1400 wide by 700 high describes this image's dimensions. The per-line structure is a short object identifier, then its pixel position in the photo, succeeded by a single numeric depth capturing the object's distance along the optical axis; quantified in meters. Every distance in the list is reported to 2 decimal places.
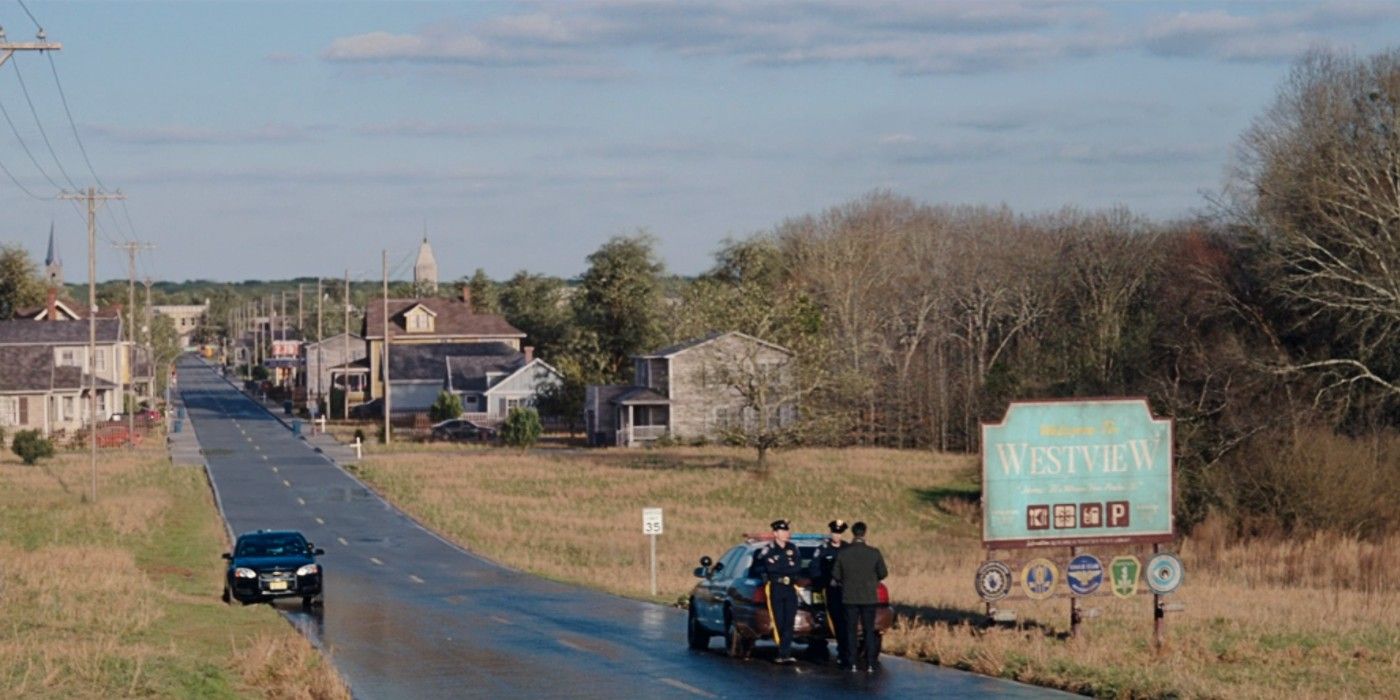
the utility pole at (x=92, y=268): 69.69
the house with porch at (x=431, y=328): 133.38
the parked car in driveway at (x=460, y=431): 105.88
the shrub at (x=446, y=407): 112.94
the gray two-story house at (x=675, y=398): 90.56
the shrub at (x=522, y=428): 97.44
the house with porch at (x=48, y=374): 101.94
